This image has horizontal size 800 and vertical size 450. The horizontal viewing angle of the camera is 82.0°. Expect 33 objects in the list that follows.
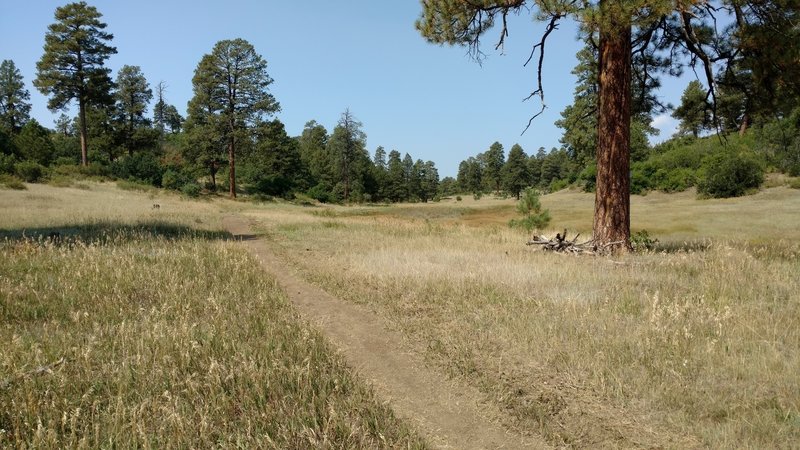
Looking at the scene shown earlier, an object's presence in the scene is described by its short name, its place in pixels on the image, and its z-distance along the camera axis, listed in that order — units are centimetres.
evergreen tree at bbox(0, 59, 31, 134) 7019
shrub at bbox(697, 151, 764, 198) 3491
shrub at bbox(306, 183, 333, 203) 6016
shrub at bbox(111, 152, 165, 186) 4484
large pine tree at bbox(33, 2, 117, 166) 4250
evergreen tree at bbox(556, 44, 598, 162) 5184
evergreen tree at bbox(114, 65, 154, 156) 5688
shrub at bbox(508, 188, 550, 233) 2016
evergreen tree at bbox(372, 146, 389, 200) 8119
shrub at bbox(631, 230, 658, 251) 1210
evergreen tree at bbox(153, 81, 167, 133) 10788
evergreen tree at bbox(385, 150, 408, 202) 8398
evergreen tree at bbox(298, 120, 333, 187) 7050
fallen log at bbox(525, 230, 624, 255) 1103
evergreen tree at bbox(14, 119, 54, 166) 4459
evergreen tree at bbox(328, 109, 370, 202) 7062
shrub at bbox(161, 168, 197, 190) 4375
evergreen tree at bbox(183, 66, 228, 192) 4434
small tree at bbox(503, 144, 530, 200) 9631
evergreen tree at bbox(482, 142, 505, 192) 11100
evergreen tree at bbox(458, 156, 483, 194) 11850
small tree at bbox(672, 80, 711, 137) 1334
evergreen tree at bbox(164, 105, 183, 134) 11112
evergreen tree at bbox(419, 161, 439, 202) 9864
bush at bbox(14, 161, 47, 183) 3472
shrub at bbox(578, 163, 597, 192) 4895
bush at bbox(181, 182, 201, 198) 4034
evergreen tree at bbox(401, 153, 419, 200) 9075
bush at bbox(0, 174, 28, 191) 2911
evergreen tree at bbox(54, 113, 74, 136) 9598
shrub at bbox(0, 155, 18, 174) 3412
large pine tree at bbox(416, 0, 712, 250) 1061
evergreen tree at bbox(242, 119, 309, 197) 4750
